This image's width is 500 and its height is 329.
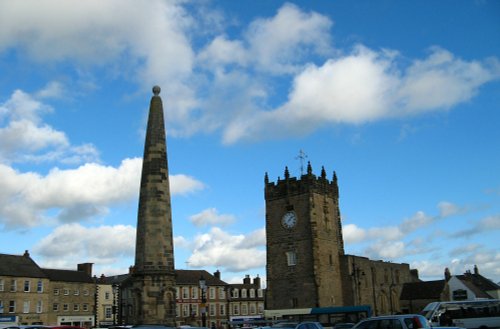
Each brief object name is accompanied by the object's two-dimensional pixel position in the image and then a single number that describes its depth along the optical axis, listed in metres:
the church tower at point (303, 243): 50.72
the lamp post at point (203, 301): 26.60
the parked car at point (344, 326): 33.34
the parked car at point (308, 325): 18.81
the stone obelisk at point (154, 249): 18.86
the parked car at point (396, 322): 15.84
